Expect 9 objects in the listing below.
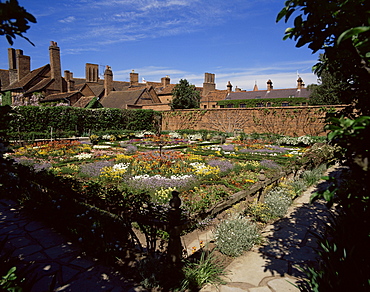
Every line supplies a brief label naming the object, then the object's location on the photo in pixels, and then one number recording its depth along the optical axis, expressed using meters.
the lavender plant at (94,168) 8.77
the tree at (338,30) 1.77
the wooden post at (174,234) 3.14
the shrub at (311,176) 8.24
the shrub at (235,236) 3.89
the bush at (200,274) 3.08
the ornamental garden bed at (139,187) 3.81
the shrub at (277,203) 5.53
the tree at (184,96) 33.41
